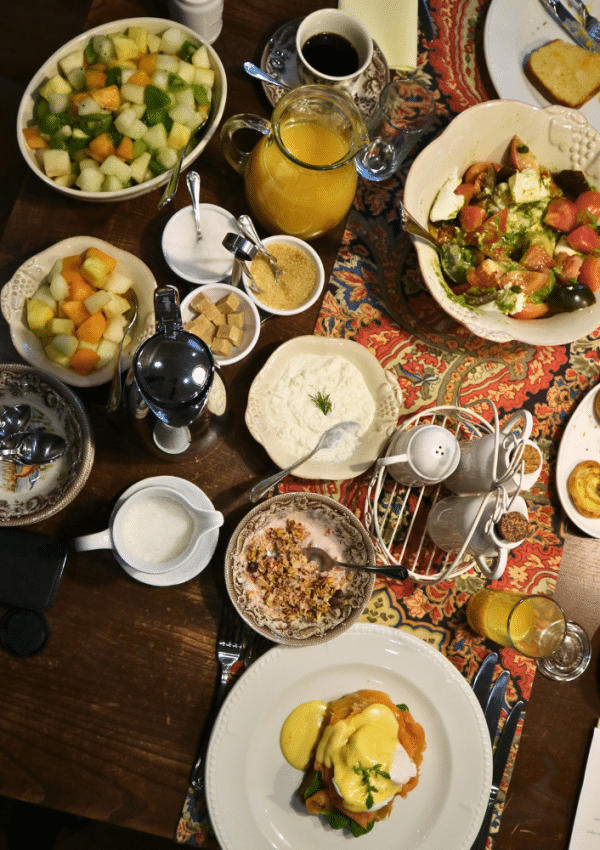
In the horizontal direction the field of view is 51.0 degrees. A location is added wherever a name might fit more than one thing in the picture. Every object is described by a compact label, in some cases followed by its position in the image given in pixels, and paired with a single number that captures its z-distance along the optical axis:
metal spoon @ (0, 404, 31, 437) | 1.28
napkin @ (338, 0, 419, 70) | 1.54
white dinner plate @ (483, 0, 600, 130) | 1.56
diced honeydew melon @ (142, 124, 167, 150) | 1.37
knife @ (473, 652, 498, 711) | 1.38
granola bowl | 1.28
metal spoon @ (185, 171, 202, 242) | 1.29
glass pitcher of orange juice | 1.22
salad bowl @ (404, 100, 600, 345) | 1.36
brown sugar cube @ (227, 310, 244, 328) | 1.35
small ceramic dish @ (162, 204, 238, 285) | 1.39
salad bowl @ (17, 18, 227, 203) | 1.34
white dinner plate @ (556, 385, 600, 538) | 1.44
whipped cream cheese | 1.36
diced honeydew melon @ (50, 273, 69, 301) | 1.27
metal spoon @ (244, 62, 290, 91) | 1.38
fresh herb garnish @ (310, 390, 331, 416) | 1.36
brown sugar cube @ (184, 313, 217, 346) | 1.34
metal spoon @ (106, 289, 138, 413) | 1.26
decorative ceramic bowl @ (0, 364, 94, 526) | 1.25
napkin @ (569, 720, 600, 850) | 1.36
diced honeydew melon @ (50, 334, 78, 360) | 1.26
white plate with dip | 1.34
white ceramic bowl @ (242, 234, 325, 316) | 1.38
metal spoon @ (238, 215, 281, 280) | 1.31
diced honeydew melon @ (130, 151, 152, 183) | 1.36
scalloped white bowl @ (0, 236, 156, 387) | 1.27
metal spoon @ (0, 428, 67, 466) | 1.26
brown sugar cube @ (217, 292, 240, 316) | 1.35
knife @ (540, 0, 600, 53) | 1.61
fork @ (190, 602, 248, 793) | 1.29
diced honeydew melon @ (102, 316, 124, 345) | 1.29
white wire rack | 1.41
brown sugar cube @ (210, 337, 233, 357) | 1.34
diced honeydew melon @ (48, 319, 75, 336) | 1.27
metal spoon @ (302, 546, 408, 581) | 1.30
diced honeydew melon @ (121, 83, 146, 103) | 1.37
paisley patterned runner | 1.44
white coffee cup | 1.40
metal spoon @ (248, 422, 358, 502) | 1.28
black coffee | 1.43
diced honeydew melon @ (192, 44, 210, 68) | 1.41
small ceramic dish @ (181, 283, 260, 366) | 1.35
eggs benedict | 1.23
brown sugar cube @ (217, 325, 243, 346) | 1.33
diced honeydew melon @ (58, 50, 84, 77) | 1.38
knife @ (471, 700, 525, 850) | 1.34
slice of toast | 1.55
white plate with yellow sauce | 1.25
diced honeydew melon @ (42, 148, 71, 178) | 1.34
